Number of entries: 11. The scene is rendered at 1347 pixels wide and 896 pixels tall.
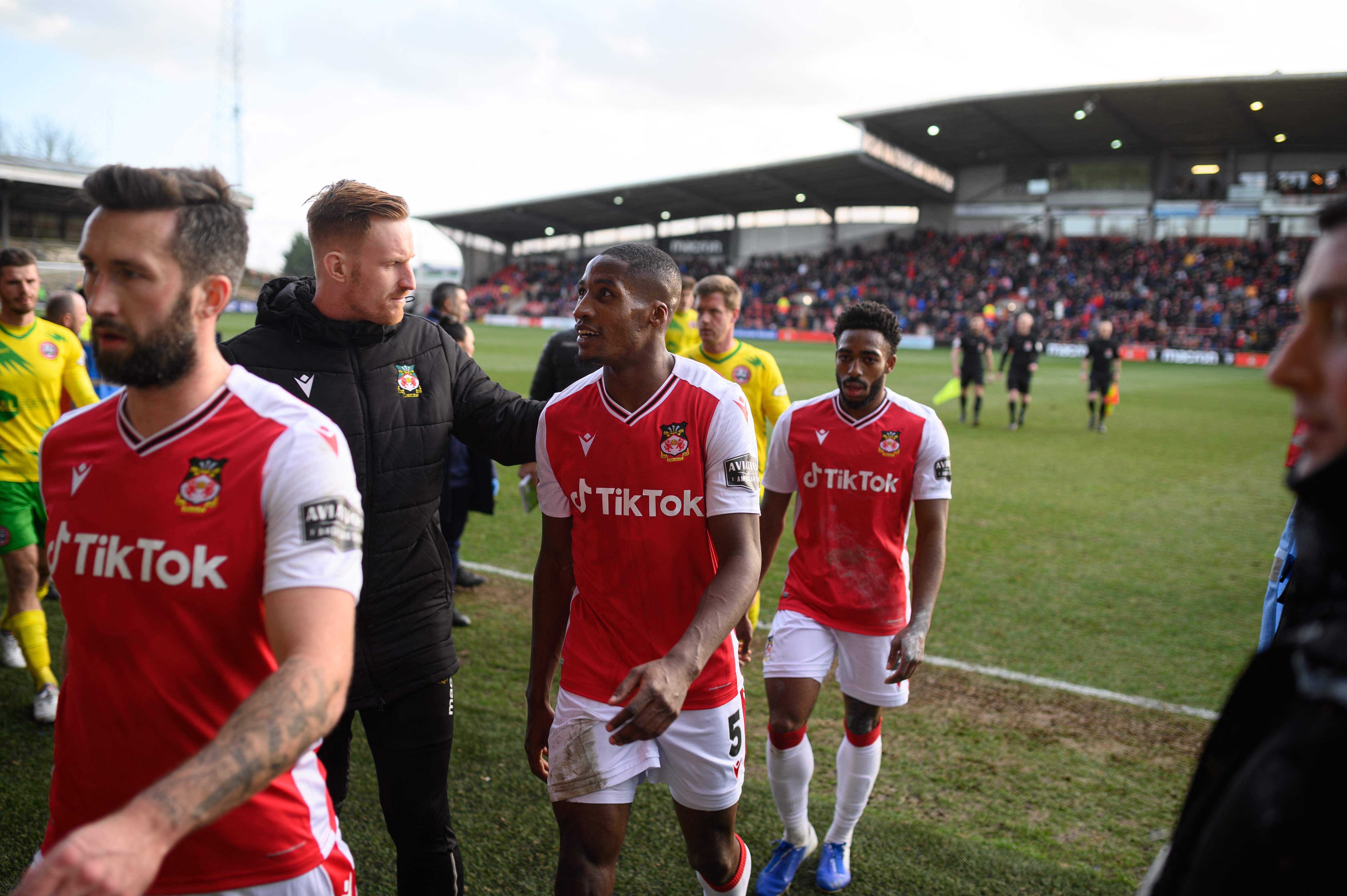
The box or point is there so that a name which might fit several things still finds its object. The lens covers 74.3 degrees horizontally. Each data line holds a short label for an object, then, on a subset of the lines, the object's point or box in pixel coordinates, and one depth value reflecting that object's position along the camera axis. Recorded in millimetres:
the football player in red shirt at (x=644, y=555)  2820
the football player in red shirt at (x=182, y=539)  1723
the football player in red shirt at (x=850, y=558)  3740
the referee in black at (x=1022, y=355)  16906
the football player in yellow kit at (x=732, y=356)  6152
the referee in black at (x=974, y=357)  17083
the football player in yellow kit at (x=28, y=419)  4863
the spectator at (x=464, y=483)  6605
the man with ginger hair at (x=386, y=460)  2920
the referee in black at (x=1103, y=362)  16641
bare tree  56562
